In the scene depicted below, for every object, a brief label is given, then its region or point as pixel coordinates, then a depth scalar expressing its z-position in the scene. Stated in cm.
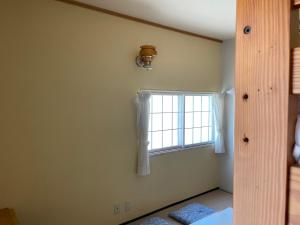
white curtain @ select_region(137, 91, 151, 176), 308
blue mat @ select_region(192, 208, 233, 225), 225
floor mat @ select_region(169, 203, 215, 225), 318
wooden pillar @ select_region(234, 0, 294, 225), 50
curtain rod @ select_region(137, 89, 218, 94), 328
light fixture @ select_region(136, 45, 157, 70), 294
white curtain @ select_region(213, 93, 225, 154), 413
